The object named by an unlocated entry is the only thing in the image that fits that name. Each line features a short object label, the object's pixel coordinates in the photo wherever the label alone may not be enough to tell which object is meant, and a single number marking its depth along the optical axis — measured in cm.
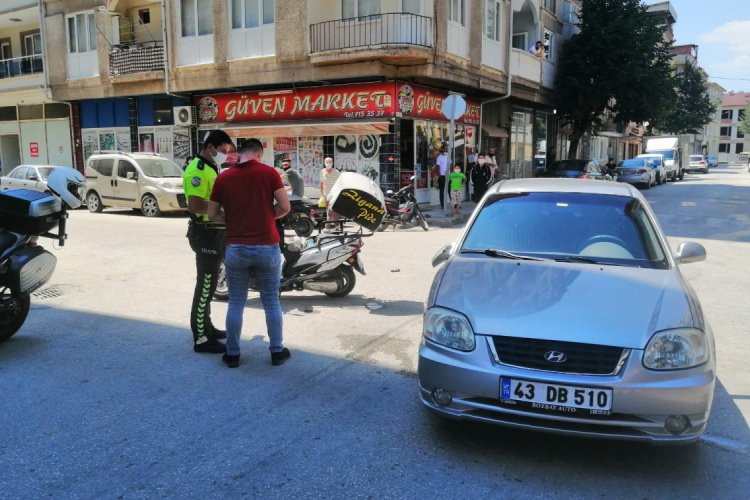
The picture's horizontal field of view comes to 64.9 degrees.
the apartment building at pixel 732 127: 10938
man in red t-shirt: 468
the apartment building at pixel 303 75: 1689
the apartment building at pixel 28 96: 2466
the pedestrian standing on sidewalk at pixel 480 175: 1775
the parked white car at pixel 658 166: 3366
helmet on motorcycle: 557
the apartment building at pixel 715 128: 10101
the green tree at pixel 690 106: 5412
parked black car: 2438
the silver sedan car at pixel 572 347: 309
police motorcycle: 523
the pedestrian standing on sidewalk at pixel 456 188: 1598
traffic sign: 1470
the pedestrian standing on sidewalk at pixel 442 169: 1772
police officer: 514
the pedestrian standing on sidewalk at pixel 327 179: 1499
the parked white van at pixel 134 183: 1655
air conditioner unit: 2136
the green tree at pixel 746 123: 8512
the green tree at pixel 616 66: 2678
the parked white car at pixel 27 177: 1759
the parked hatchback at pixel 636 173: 3019
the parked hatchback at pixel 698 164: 5297
